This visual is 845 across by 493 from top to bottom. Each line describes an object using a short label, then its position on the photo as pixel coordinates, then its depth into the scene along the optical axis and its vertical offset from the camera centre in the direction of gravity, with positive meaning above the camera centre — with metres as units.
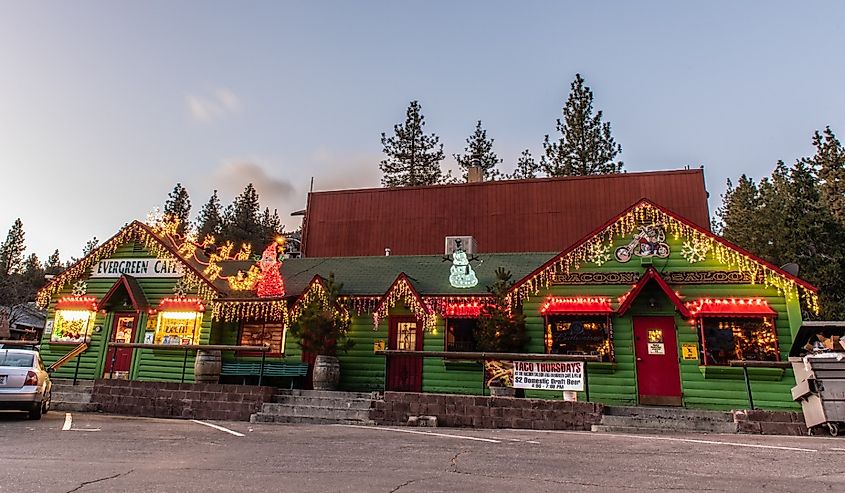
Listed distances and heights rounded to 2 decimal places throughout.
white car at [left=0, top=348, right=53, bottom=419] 10.19 -0.47
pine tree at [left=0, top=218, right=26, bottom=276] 72.38 +14.25
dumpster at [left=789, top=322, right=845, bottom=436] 9.33 +0.07
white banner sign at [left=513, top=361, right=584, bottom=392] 12.98 -0.01
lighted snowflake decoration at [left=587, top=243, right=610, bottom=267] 15.04 +3.36
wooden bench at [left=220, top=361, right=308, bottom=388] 15.86 -0.11
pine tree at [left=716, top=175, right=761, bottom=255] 30.83 +11.51
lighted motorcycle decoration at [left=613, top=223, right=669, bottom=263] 14.72 +3.56
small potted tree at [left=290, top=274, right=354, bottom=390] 14.14 +0.88
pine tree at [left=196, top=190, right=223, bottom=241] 54.74 +14.86
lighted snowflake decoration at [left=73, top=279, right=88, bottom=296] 18.62 +2.40
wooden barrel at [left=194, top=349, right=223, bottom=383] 13.48 -0.10
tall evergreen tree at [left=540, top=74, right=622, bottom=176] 36.06 +15.48
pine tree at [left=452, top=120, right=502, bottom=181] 42.09 +16.58
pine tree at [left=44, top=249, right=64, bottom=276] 88.93 +15.88
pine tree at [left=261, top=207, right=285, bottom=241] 58.54 +16.03
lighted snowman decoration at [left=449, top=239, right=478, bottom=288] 16.67 +3.05
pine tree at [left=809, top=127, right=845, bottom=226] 34.66 +13.93
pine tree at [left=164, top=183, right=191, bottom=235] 57.00 +16.53
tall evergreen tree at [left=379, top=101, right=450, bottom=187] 41.44 +16.28
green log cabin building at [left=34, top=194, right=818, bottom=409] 13.69 +1.78
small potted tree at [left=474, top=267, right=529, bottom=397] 14.11 +1.07
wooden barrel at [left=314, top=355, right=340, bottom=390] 14.06 -0.15
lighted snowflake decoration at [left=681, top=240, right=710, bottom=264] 14.41 +3.37
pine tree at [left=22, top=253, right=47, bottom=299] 63.07 +10.86
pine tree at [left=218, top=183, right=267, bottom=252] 51.78 +13.86
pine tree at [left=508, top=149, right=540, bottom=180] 41.08 +15.52
